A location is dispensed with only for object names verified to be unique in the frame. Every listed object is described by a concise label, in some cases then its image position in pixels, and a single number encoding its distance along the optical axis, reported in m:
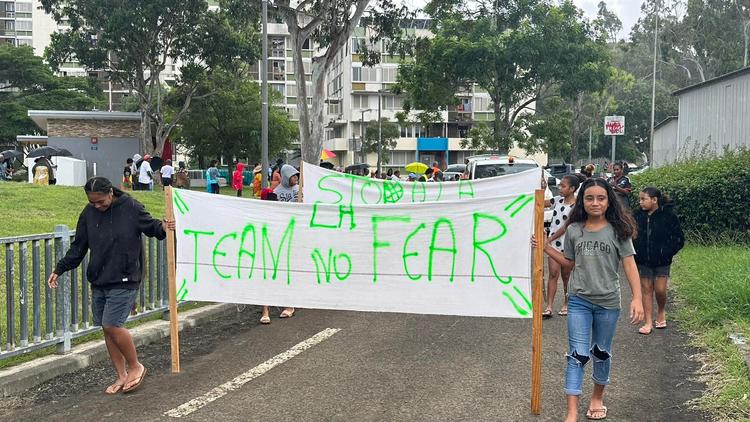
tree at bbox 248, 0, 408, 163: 23.73
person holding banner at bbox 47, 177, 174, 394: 5.65
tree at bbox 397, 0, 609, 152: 31.38
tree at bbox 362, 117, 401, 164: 64.74
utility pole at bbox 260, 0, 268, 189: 21.38
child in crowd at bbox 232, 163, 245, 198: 27.36
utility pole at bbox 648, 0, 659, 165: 34.32
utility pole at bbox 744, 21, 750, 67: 49.17
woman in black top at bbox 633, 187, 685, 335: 7.88
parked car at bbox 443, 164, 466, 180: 31.23
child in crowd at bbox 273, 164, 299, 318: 9.49
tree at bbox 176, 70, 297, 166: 45.41
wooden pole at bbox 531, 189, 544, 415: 5.01
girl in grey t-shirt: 4.80
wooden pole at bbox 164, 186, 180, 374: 6.16
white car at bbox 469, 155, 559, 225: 18.08
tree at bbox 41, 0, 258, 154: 31.39
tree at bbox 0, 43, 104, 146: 56.44
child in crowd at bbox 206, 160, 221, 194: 25.60
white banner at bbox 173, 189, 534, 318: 5.44
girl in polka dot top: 8.35
